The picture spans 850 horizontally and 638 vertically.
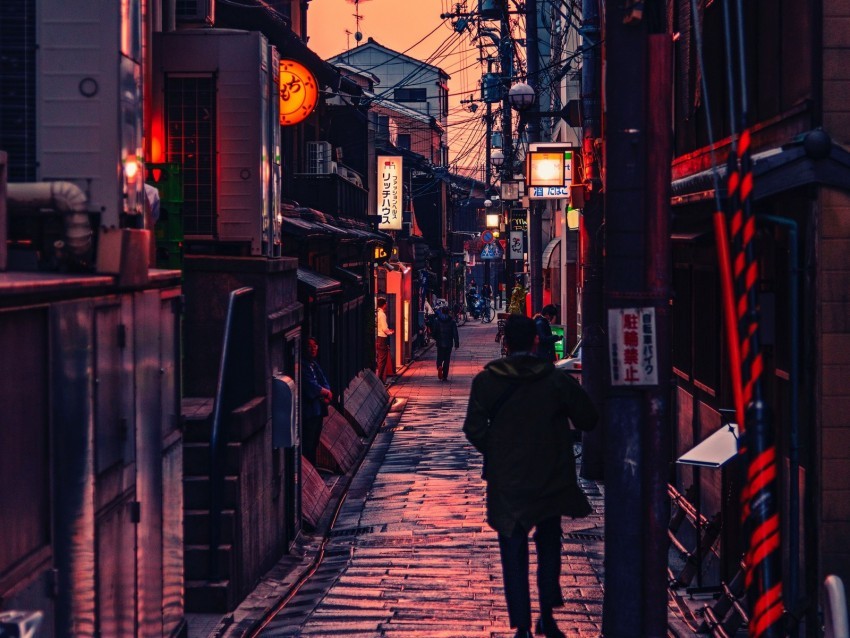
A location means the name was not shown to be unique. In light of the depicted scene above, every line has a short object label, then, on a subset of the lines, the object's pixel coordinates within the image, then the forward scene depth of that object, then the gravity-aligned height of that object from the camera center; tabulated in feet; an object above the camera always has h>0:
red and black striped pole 22.45 -2.07
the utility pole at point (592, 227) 61.82 +5.08
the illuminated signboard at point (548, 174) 90.27 +11.48
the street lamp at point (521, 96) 84.99 +16.42
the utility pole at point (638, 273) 25.31 +1.07
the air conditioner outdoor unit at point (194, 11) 52.70 +14.05
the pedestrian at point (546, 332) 76.59 -0.56
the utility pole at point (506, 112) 148.97 +26.70
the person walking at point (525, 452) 27.96 -3.04
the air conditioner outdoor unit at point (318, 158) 96.94 +13.73
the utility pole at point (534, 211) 95.45 +10.25
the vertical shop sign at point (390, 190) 141.90 +16.20
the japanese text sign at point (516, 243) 178.91 +12.23
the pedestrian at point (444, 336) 127.03 -1.25
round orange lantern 73.10 +14.21
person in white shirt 133.18 -1.91
